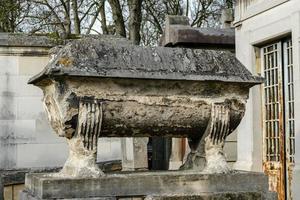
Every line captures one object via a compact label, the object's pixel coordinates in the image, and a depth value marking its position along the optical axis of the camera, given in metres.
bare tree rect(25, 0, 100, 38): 18.78
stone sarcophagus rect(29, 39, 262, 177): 5.63
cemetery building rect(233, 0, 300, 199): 9.52
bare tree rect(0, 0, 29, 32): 16.34
